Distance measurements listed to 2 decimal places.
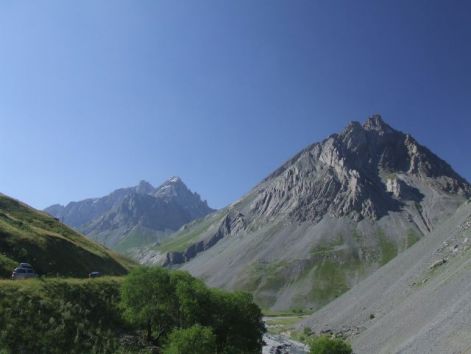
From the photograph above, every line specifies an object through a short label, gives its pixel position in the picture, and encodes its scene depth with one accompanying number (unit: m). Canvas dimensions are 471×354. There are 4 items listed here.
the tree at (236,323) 69.75
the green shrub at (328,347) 71.75
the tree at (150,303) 64.81
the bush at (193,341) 55.69
